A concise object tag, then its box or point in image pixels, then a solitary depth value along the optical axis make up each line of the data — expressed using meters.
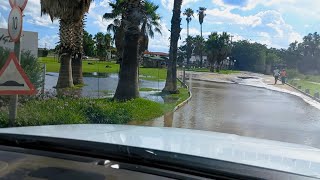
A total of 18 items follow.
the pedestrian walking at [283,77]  28.31
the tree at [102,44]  56.08
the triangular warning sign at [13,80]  4.38
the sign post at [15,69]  4.37
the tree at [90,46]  54.49
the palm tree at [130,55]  9.21
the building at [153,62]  54.14
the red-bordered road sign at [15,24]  4.37
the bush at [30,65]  7.04
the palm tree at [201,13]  53.13
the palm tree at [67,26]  12.76
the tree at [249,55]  70.88
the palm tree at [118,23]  22.09
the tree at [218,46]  52.30
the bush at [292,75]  41.40
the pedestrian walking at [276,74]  28.92
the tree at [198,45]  68.89
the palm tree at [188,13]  58.07
